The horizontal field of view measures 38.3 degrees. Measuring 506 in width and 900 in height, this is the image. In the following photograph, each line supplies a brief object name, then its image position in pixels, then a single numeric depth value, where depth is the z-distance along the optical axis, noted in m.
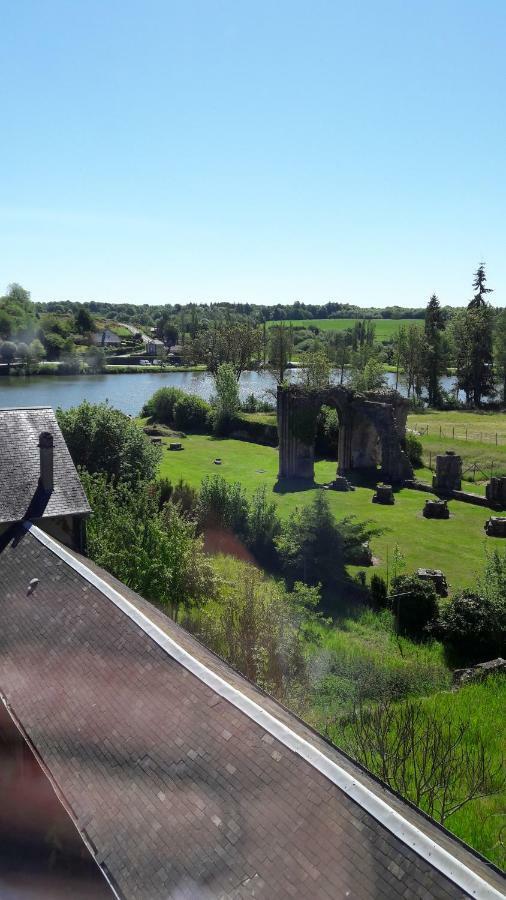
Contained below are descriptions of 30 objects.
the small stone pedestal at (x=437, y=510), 34.38
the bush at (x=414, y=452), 46.62
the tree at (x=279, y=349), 82.88
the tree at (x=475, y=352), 76.00
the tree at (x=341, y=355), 93.25
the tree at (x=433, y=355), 78.12
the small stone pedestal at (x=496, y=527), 31.58
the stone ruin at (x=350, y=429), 42.25
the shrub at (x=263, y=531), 28.14
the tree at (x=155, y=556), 20.16
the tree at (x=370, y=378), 67.36
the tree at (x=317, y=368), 67.88
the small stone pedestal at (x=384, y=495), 37.00
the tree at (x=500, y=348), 75.50
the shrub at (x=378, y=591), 24.39
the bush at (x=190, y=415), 61.78
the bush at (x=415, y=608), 22.16
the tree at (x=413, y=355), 79.94
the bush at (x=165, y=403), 63.25
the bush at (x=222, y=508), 29.45
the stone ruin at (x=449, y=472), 38.44
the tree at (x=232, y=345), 84.56
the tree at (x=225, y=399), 59.47
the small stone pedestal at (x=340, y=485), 39.91
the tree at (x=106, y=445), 34.59
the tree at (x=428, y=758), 11.11
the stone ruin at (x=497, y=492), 35.75
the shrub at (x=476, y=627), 20.52
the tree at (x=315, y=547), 25.45
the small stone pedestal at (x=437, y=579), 25.00
